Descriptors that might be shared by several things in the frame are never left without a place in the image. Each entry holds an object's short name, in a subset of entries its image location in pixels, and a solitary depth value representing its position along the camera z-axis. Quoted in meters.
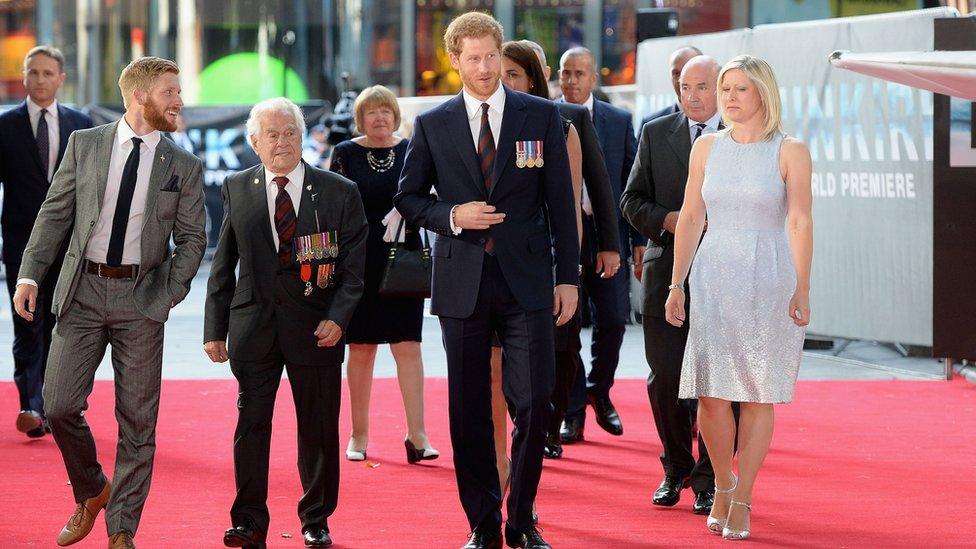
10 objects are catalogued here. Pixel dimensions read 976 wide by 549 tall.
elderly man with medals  10.46
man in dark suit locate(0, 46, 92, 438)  15.47
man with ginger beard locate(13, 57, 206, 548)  10.35
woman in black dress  14.01
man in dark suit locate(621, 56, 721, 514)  12.11
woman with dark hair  11.74
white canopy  12.26
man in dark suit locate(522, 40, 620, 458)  11.92
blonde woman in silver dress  10.63
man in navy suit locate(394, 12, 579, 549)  10.09
